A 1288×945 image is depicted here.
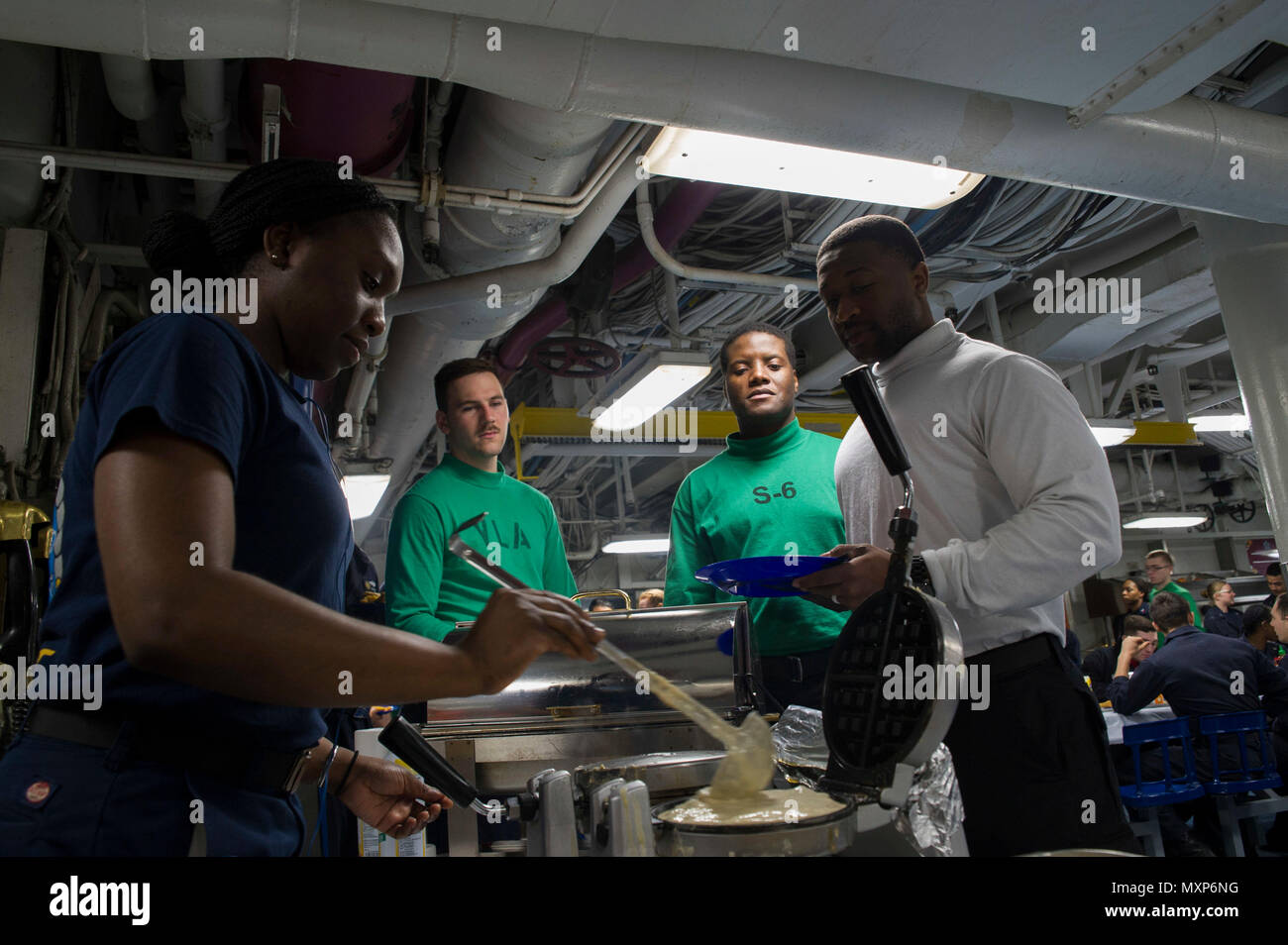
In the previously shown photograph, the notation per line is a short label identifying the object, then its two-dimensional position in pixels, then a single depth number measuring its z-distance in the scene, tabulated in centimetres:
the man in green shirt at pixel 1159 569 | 762
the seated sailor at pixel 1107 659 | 674
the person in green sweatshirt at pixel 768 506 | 221
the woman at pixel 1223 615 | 711
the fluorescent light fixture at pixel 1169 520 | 1055
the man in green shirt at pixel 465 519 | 247
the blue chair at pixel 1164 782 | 466
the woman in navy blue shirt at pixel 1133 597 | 850
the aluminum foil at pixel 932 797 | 101
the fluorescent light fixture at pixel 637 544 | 969
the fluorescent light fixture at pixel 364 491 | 536
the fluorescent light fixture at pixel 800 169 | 265
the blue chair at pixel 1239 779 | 458
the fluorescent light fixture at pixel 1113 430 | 604
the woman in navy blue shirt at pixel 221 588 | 77
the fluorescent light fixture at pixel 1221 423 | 690
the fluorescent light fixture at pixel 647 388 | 456
